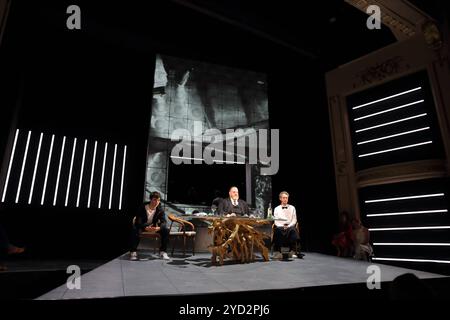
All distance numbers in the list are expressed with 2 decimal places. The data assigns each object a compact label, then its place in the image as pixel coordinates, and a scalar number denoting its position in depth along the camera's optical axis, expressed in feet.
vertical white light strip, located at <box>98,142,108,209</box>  16.89
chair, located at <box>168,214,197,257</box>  13.48
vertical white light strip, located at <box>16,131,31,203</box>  14.85
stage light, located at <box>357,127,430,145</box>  17.79
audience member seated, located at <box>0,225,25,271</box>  10.98
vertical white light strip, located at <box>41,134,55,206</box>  15.42
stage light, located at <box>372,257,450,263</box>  15.81
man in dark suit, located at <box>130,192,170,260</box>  12.65
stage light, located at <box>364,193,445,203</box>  16.53
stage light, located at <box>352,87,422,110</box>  18.44
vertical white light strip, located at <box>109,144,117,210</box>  17.34
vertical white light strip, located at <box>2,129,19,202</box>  14.49
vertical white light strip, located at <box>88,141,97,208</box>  16.63
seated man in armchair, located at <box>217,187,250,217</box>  13.23
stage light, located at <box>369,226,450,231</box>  16.15
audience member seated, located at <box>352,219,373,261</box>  16.05
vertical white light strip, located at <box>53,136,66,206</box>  15.69
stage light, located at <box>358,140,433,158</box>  17.50
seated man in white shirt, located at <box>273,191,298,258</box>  13.57
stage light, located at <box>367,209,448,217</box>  16.48
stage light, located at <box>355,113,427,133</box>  17.86
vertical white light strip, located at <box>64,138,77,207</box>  16.05
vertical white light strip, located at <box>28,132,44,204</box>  15.14
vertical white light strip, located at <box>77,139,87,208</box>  16.34
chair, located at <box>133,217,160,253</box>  12.85
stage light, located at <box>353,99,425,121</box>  18.16
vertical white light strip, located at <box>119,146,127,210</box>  17.51
